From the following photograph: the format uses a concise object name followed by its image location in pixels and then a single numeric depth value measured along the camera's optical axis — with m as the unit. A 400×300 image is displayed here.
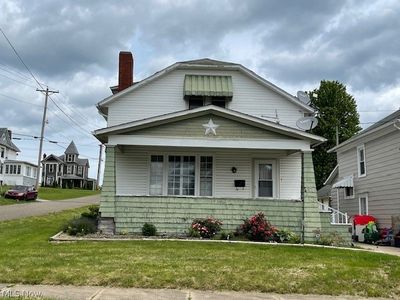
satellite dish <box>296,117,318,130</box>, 17.03
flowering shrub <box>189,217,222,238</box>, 14.62
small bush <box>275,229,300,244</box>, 14.49
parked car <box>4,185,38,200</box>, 41.06
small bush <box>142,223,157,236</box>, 14.83
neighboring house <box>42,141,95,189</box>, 93.44
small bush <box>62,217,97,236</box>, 14.30
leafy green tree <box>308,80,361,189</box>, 44.94
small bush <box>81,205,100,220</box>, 17.72
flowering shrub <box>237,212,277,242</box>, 14.51
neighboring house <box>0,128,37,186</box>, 67.38
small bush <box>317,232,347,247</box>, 14.55
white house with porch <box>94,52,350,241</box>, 15.31
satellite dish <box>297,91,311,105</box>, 19.67
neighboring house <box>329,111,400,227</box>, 18.72
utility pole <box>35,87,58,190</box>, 50.33
